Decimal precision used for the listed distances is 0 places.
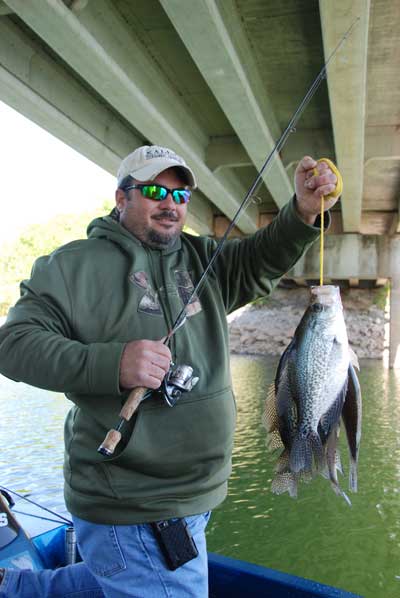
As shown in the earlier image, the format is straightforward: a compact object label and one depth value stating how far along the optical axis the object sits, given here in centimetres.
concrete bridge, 762
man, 228
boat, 325
